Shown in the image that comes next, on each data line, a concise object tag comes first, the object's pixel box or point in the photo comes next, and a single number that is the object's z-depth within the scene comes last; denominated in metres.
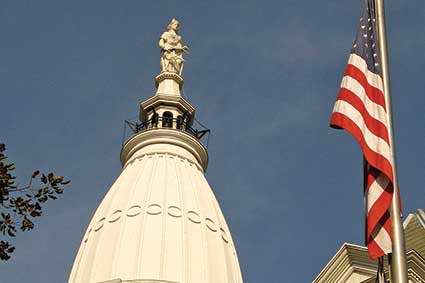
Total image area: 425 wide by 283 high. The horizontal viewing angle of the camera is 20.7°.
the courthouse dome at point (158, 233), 53.45
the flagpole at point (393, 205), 18.89
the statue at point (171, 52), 70.94
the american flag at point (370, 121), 19.88
